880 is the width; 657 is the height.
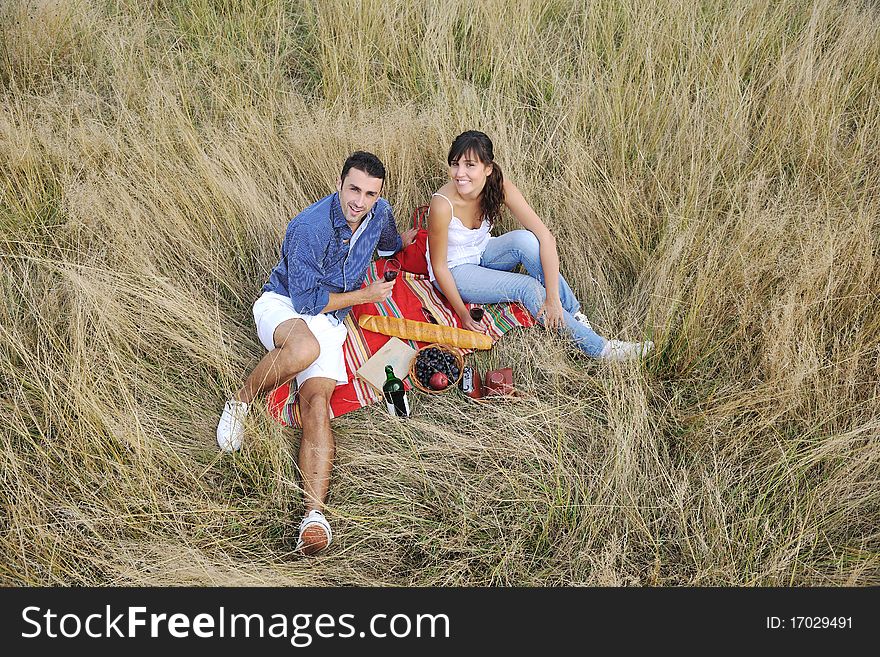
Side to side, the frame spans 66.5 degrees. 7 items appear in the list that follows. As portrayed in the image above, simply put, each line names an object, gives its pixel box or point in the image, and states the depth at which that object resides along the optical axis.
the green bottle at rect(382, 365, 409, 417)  3.67
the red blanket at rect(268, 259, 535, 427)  3.75
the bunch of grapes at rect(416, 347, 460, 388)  3.83
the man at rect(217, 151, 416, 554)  3.46
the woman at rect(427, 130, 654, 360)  3.82
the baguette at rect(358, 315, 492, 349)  4.04
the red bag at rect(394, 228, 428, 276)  4.48
